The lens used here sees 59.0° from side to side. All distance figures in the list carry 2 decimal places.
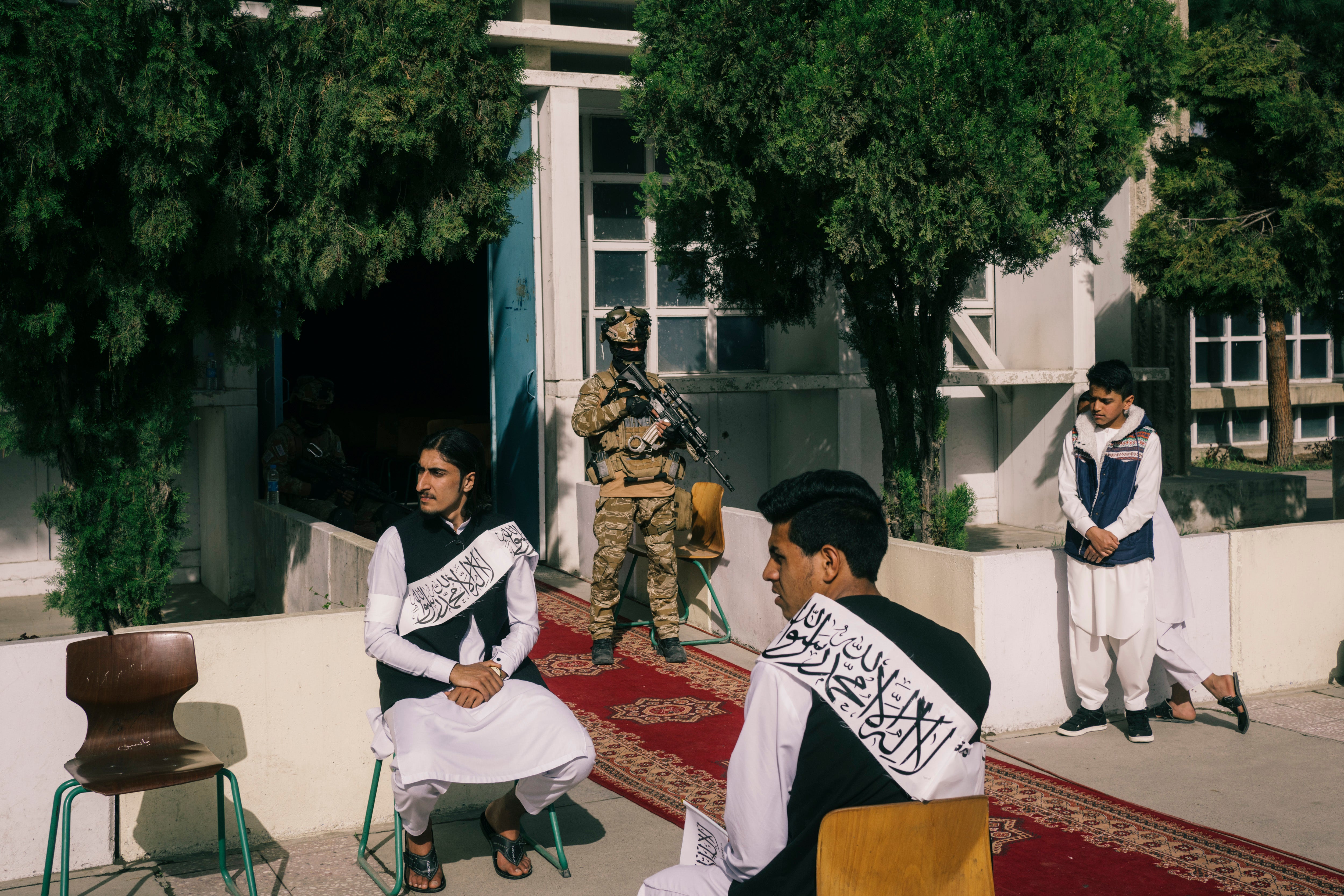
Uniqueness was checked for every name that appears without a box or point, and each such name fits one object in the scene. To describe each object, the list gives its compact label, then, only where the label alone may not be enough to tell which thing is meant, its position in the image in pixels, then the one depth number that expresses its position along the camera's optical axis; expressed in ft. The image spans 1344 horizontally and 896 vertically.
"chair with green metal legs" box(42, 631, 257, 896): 13.29
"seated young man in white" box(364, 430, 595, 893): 13.25
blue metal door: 33.86
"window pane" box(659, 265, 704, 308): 38.73
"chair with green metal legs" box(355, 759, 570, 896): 13.41
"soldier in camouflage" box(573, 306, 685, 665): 24.12
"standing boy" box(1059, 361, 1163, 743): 19.21
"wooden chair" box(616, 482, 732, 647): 26.25
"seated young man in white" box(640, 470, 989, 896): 7.45
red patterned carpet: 13.97
